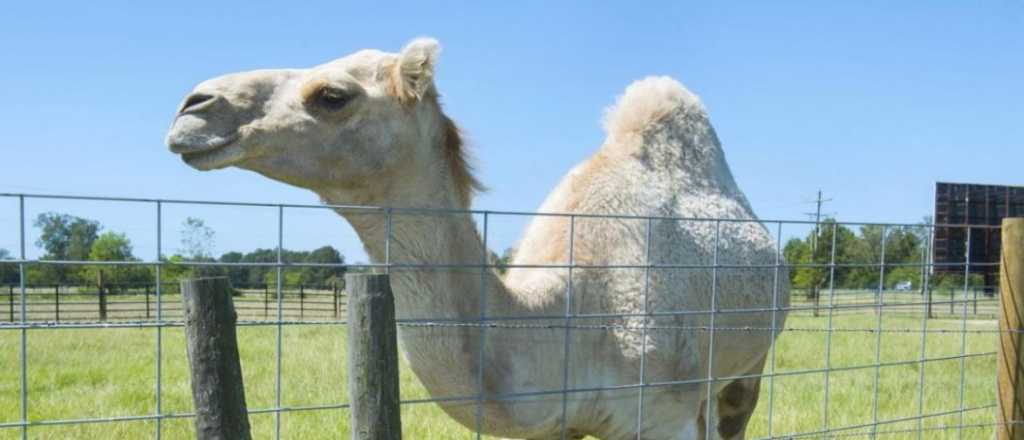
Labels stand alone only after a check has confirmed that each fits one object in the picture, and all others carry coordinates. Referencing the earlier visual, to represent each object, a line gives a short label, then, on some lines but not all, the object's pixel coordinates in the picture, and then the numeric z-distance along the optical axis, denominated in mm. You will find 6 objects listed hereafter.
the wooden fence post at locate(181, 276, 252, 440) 1957
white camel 3424
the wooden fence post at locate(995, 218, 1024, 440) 4656
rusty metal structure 24314
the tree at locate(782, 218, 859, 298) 18000
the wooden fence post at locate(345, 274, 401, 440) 2139
